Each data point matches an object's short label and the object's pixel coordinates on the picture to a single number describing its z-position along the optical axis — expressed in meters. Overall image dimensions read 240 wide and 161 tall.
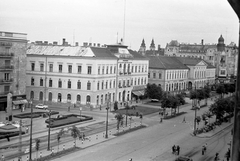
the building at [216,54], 135.12
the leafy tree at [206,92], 69.11
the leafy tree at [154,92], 70.19
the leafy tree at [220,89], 75.75
